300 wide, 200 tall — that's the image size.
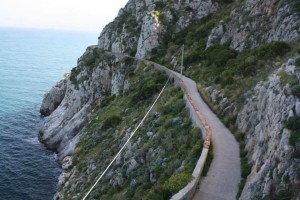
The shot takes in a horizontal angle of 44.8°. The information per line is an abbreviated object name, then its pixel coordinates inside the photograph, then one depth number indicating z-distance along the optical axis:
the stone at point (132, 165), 30.78
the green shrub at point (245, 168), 20.97
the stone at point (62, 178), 44.50
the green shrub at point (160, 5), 70.25
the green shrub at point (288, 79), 19.67
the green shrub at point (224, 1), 66.07
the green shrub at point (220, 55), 44.66
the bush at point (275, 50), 35.19
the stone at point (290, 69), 21.11
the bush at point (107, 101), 60.21
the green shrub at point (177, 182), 19.75
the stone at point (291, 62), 22.27
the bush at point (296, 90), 18.43
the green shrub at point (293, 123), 16.86
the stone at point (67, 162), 48.28
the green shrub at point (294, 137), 16.20
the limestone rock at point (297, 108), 17.53
